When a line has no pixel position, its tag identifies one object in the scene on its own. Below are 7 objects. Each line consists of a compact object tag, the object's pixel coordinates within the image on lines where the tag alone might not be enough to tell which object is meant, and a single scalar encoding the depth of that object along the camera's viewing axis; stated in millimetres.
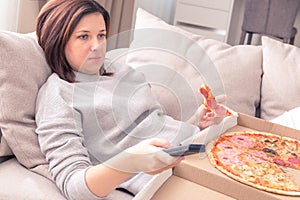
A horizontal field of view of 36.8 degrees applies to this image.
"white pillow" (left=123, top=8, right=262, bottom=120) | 1312
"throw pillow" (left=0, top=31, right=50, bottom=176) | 1237
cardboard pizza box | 986
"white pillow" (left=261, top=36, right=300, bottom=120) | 1809
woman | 1096
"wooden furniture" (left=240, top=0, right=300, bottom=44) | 3711
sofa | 1232
